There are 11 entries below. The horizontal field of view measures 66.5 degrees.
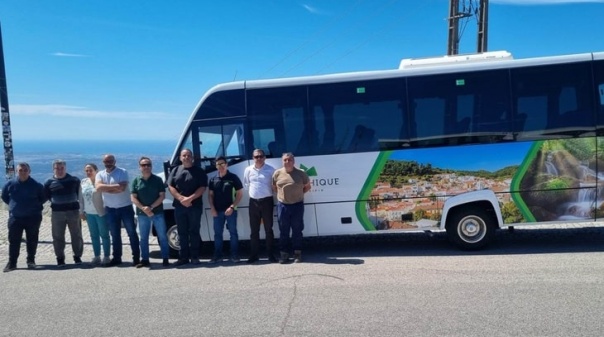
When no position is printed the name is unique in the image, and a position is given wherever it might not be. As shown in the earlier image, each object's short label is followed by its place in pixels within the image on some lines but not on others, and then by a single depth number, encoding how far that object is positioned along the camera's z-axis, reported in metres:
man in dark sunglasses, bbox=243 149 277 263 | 7.43
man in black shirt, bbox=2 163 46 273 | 7.77
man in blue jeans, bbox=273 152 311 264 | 7.27
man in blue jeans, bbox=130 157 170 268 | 7.45
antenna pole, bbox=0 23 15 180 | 10.38
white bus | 7.37
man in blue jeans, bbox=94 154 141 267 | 7.61
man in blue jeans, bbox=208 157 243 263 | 7.53
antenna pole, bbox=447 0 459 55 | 15.33
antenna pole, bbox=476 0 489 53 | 14.87
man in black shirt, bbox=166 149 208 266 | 7.43
